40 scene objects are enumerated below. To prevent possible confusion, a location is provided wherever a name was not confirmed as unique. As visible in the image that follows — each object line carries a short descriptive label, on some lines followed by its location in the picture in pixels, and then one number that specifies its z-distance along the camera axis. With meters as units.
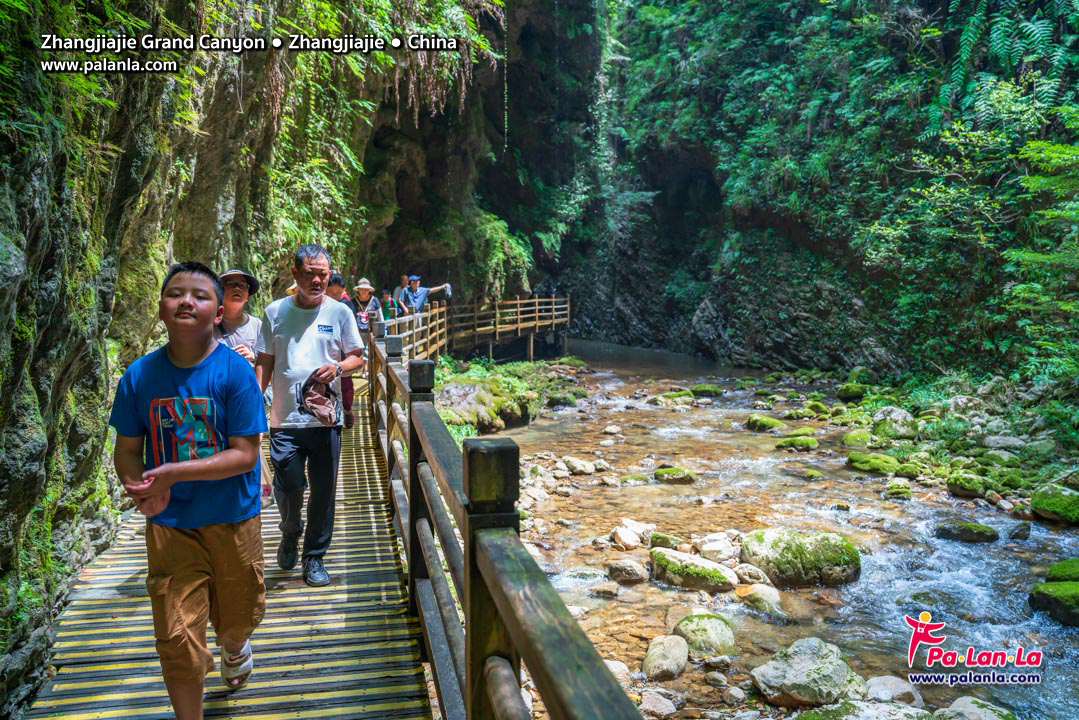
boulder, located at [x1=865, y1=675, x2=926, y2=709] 4.97
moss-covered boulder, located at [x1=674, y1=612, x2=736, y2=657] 5.66
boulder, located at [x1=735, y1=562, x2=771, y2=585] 7.01
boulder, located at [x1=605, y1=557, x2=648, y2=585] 7.09
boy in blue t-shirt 2.27
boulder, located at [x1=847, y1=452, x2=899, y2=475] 11.20
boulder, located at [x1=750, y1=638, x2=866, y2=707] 4.90
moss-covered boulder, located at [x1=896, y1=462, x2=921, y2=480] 10.82
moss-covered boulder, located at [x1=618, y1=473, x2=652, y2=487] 10.67
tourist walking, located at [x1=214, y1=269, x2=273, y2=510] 3.90
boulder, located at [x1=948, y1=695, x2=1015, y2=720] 4.64
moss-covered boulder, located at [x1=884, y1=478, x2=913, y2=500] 9.88
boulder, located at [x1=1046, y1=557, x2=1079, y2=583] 6.87
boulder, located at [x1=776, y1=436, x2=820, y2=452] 12.73
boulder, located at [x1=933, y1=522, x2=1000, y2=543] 8.32
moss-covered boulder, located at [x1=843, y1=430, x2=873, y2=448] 13.06
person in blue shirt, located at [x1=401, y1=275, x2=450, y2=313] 13.55
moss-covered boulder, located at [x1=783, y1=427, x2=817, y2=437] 13.61
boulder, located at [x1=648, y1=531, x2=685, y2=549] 7.75
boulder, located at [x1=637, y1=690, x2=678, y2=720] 4.83
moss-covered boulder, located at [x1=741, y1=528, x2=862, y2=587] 7.09
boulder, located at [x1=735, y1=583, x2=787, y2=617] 6.51
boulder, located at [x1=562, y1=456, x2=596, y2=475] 11.24
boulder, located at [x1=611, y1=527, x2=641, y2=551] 8.01
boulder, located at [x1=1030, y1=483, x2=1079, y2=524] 8.72
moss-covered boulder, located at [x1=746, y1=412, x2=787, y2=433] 14.46
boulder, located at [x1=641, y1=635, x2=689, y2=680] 5.33
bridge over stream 1.43
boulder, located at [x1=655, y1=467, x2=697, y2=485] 10.75
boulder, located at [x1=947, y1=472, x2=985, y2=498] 9.85
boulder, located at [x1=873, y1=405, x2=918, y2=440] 13.15
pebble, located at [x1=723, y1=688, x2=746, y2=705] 5.03
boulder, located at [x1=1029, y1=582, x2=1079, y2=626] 6.30
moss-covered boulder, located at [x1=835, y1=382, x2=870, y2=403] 17.25
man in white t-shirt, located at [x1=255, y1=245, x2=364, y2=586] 3.72
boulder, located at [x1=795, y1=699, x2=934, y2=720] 4.48
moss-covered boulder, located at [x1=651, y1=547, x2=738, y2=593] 6.90
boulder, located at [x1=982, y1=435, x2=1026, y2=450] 11.62
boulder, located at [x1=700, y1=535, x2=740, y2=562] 7.61
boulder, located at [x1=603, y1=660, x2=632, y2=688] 5.26
